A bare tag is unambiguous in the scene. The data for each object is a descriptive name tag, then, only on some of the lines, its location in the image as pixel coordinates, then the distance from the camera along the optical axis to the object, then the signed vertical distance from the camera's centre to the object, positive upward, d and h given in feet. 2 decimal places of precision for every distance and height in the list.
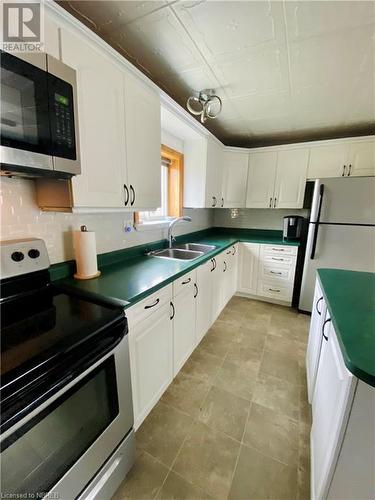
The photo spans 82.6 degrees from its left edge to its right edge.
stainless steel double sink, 7.45 -1.47
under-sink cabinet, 4.02 -2.81
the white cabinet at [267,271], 9.53 -2.67
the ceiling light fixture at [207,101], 6.22 +3.29
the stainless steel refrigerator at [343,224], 7.52 -0.33
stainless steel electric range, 2.05 -1.98
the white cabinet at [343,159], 8.46 +2.28
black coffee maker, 9.47 -0.56
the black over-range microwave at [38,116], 2.49 +1.15
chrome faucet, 7.34 -0.56
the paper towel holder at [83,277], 4.43 -1.42
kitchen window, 8.26 +0.93
